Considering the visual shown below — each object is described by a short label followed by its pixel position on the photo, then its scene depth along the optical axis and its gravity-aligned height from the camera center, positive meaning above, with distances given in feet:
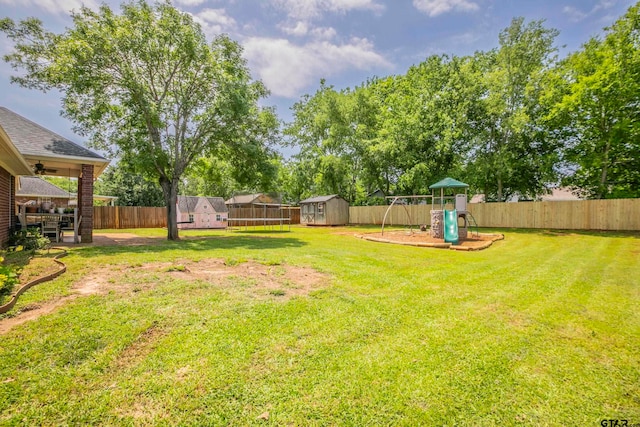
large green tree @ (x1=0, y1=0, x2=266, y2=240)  31.42 +15.77
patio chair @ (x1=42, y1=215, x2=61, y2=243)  31.81 -1.82
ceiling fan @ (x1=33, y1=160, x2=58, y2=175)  31.09 +4.82
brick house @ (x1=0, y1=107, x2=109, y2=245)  27.30 +5.37
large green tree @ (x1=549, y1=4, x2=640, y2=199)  48.03 +18.51
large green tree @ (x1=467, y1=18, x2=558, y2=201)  58.75 +20.88
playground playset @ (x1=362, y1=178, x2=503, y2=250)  33.30 -3.58
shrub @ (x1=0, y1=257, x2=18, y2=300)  11.56 -2.95
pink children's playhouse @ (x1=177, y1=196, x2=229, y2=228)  74.38 -0.43
